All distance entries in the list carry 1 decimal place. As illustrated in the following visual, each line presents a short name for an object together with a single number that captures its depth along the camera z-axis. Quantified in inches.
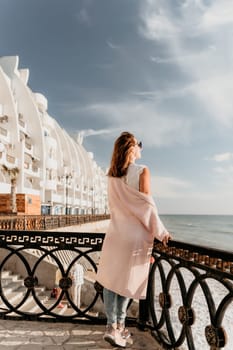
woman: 108.6
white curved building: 1445.6
